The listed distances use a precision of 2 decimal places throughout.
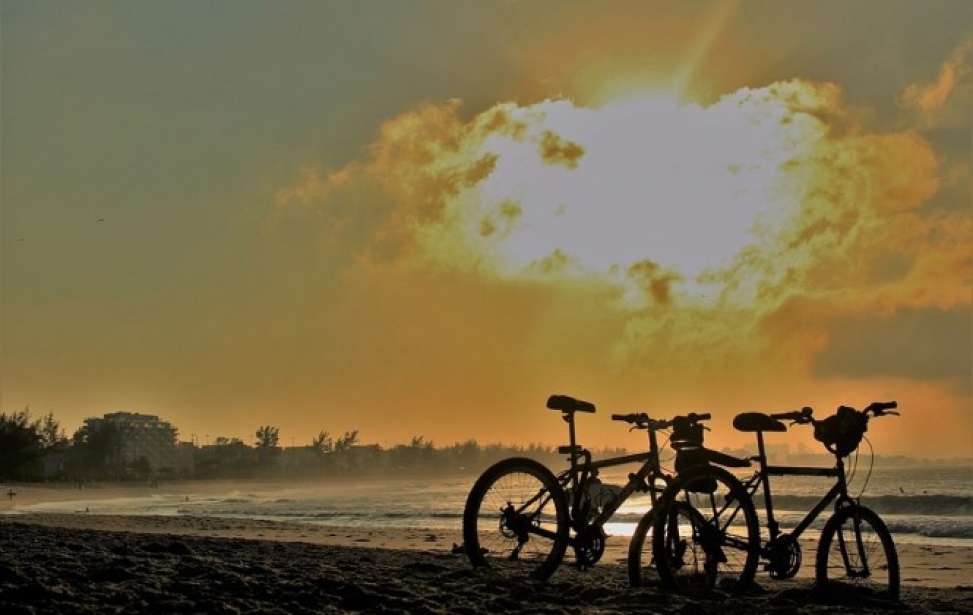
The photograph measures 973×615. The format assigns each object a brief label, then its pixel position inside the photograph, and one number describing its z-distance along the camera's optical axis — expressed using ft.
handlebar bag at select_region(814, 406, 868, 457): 25.04
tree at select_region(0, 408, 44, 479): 331.16
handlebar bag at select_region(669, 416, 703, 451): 25.41
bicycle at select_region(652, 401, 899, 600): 24.12
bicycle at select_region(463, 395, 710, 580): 24.81
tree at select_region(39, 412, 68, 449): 564.30
